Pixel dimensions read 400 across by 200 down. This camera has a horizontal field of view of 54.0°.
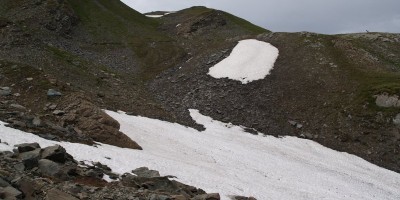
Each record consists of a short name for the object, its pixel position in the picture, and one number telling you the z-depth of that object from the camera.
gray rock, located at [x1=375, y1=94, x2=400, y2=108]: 42.67
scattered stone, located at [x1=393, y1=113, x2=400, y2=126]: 40.80
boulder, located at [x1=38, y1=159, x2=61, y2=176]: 16.55
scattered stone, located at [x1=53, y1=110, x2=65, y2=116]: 28.81
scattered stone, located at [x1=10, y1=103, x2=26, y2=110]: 27.07
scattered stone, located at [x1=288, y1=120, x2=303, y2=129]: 43.33
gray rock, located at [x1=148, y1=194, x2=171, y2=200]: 16.39
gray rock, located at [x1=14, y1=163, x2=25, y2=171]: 15.79
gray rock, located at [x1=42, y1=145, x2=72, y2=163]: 17.69
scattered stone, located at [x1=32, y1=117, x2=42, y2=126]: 23.98
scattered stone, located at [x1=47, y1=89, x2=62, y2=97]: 31.06
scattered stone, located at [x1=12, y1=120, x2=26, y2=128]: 22.50
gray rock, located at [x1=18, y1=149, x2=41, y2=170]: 16.48
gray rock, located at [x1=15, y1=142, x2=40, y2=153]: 17.86
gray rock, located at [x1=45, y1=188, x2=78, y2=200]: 13.75
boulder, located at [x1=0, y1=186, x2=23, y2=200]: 12.56
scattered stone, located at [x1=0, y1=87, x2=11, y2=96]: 30.47
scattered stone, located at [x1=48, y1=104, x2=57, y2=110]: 29.56
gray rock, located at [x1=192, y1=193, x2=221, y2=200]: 18.22
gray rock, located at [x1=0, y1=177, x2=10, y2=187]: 13.28
